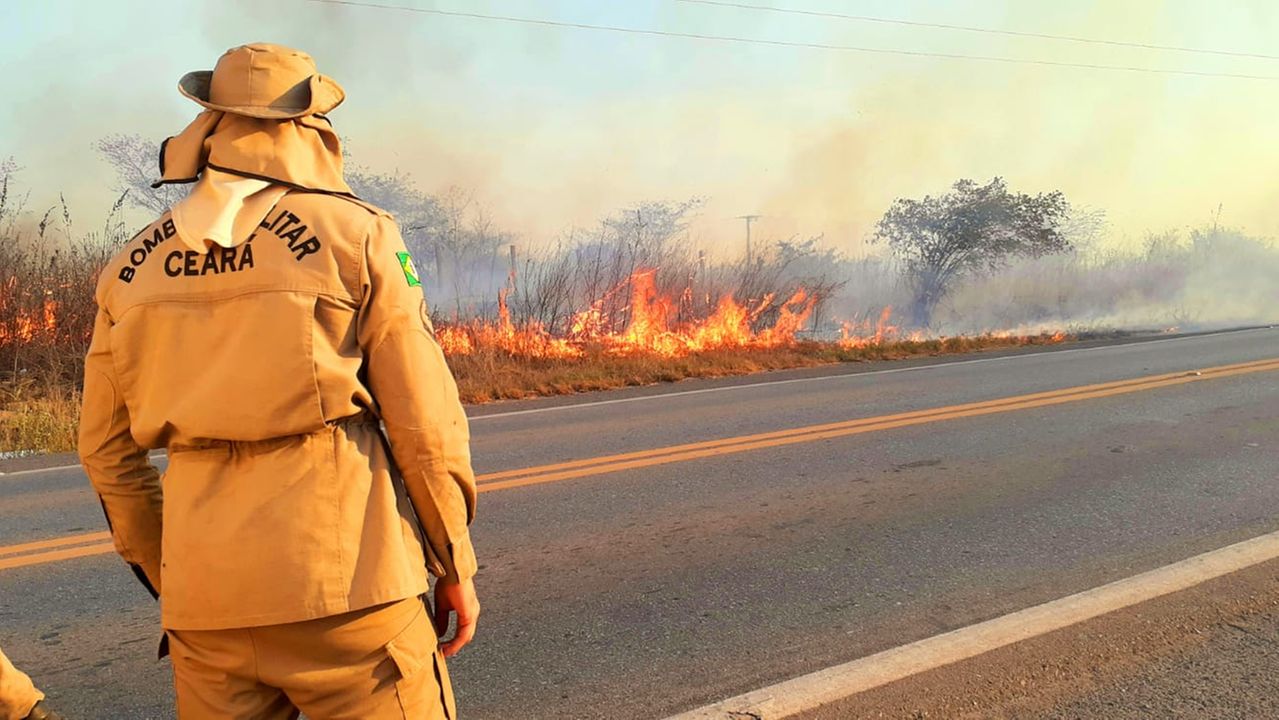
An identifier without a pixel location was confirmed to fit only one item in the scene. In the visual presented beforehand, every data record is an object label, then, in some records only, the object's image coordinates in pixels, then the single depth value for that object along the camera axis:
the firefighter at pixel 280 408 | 1.43
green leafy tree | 20.31
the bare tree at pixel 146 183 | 18.64
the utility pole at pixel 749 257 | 16.39
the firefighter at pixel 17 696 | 2.05
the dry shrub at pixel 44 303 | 10.46
